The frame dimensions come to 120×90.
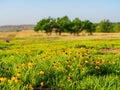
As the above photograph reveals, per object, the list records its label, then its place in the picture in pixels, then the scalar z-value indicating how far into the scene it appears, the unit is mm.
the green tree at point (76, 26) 111625
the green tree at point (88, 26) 114469
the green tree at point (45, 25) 113750
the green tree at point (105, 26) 136500
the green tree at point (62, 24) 112062
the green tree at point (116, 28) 140825
